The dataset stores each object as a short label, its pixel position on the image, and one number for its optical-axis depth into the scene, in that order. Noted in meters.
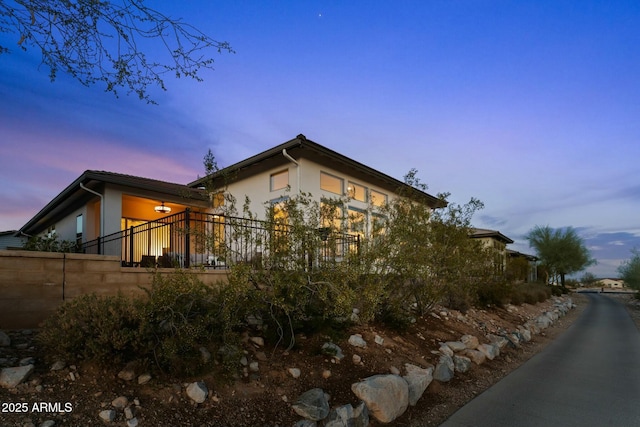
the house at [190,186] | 10.44
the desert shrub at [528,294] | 14.28
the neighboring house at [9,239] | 20.36
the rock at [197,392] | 3.23
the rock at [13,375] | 2.81
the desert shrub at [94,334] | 3.13
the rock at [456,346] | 6.40
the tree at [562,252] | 30.73
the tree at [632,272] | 21.31
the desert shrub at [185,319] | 3.38
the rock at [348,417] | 3.58
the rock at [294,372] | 4.09
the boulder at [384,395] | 3.98
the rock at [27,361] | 3.10
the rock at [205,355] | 3.59
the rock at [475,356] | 6.39
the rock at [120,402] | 2.87
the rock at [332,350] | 4.63
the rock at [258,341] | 4.48
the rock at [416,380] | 4.58
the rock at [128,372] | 3.17
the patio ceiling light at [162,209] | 11.94
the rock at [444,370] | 5.36
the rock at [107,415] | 2.73
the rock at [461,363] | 5.89
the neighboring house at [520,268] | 18.80
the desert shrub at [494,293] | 11.38
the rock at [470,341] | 6.74
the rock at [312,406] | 3.52
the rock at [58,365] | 3.09
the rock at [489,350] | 6.79
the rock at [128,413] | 2.81
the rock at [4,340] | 3.51
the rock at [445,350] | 6.07
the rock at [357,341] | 5.20
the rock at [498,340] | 7.51
